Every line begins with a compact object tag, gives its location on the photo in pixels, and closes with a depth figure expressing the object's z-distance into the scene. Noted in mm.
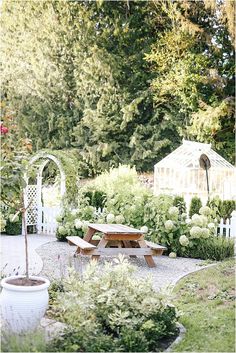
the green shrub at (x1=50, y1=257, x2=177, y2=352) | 3619
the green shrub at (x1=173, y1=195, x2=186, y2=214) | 8973
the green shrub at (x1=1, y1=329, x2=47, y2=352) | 3309
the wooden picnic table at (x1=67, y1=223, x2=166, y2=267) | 7129
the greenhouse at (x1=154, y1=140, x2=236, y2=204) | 13273
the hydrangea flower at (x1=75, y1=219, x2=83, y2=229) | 9227
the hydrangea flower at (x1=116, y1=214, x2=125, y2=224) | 8926
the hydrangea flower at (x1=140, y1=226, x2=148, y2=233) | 8374
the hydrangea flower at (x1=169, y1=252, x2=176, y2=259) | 8156
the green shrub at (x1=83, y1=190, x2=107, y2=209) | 10680
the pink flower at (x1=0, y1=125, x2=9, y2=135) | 4164
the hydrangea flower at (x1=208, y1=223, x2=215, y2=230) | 8258
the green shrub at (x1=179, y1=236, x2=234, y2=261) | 7812
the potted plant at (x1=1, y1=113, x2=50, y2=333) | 3854
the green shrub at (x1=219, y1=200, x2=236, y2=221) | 9914
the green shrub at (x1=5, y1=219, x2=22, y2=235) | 10820
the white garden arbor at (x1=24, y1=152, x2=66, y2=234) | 11031
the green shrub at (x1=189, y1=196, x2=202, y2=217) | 9742
